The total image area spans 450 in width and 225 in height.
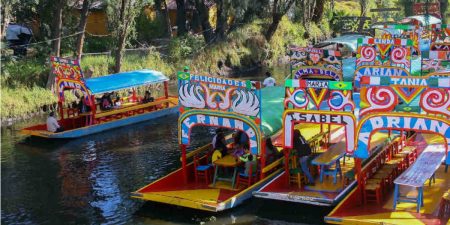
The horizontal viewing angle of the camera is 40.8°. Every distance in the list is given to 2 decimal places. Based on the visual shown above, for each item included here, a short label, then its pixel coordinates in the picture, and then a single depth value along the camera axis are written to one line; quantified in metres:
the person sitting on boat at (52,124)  25.75
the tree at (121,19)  34.19
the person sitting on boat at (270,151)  18.38
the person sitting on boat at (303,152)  17.03
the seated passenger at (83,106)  27.12
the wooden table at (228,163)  17.30
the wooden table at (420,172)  14.60
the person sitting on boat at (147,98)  30.28
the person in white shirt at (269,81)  25.55
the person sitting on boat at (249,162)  17.33
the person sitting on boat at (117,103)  28.97
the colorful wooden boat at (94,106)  26.06
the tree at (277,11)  45.00
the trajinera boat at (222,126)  16.20
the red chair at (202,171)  18.03
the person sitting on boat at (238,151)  17.72
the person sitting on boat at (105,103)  28.44
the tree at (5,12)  28.57
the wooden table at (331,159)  16.66
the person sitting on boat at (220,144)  18.23
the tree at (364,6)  59.61
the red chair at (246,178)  17.40
